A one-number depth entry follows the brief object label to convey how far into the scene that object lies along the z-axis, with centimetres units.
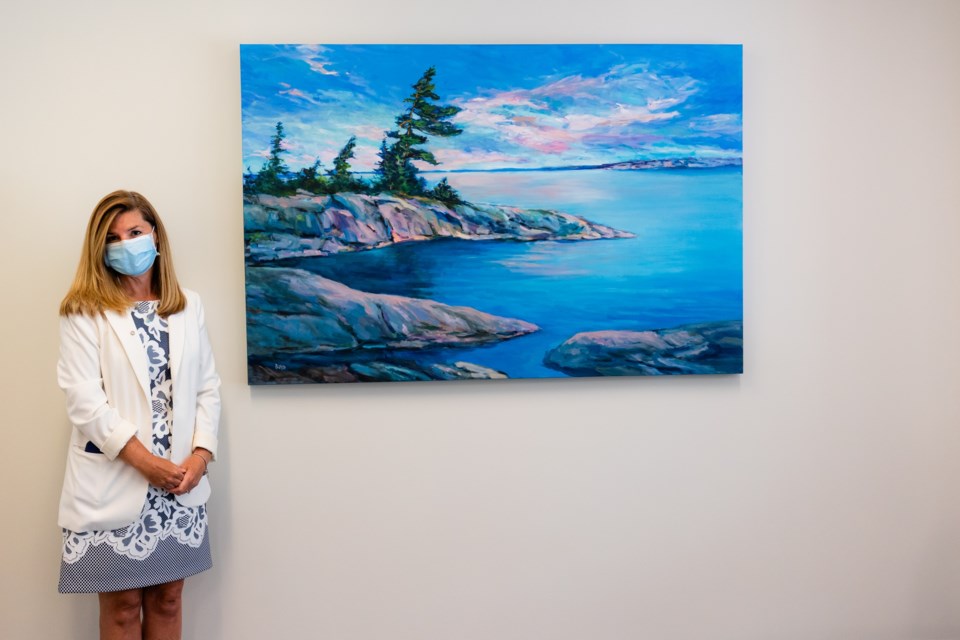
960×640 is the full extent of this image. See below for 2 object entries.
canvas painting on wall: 207
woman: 182
